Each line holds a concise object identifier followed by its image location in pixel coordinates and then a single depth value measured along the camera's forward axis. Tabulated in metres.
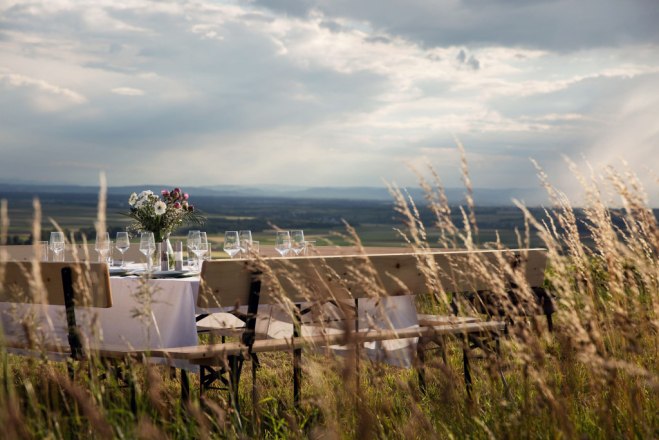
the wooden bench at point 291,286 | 4.12
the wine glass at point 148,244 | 5.17
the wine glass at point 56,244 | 5.67
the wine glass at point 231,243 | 5.29
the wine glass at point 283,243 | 5.28
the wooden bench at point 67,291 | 4.17
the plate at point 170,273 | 5.06
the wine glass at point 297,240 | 5.52
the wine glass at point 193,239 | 5.35
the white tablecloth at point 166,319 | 4.68
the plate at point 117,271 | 5.24
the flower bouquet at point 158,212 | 5.75
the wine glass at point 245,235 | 5.35
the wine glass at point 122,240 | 5.34
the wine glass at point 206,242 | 5.40
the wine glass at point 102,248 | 5.38
